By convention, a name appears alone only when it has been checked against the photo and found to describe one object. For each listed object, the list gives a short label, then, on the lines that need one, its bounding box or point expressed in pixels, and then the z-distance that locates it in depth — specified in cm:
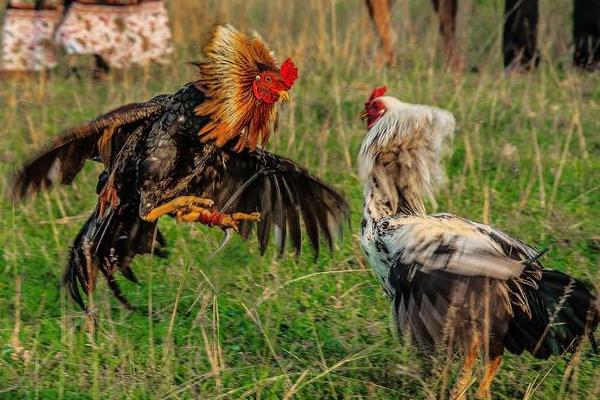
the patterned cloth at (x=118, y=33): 1817
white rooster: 767
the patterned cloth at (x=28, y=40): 1827
